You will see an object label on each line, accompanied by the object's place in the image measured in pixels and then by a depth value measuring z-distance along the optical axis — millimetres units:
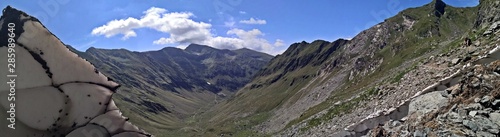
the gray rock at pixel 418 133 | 11992
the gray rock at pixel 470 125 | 10648
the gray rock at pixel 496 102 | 11103
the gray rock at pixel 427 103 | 14148
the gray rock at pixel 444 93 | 14358
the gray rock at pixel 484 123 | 10438
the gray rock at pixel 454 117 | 11409
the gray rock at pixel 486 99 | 11422
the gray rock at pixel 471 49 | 23789
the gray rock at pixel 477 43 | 23873
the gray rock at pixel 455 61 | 23634
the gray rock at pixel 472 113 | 11187
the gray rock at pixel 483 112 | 10939
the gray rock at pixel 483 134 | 10164
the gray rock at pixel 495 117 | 10509
